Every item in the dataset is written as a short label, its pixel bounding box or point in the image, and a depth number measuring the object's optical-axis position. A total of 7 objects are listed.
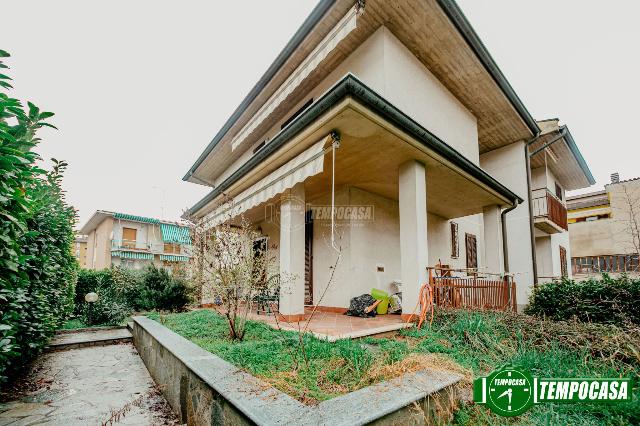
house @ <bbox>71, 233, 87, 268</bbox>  36.52
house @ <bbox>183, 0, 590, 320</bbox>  6.00
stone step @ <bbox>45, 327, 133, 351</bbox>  6.60
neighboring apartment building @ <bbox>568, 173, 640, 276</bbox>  19.05
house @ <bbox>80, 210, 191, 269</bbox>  27.77
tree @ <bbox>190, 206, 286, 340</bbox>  4.88
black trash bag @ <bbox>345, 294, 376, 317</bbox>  7.39
